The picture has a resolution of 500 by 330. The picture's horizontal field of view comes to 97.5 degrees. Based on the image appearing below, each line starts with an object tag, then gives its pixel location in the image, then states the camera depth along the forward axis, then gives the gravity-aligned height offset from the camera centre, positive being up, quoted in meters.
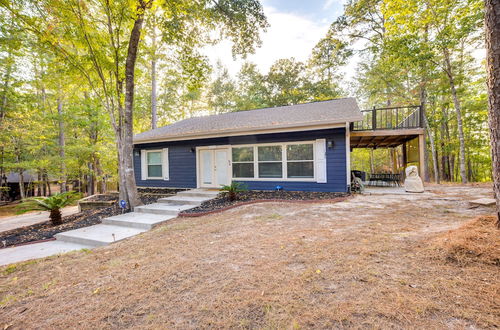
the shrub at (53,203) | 5.77 -0.83
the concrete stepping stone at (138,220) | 5.23 -1.26
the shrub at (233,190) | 6.87 -0.69
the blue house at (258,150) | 7.31 +0.69
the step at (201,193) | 7.98 -0.90
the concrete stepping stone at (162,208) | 6.18 -1.15
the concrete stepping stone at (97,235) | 4.46 -1.38
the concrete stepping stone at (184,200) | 7.16 -1.03
